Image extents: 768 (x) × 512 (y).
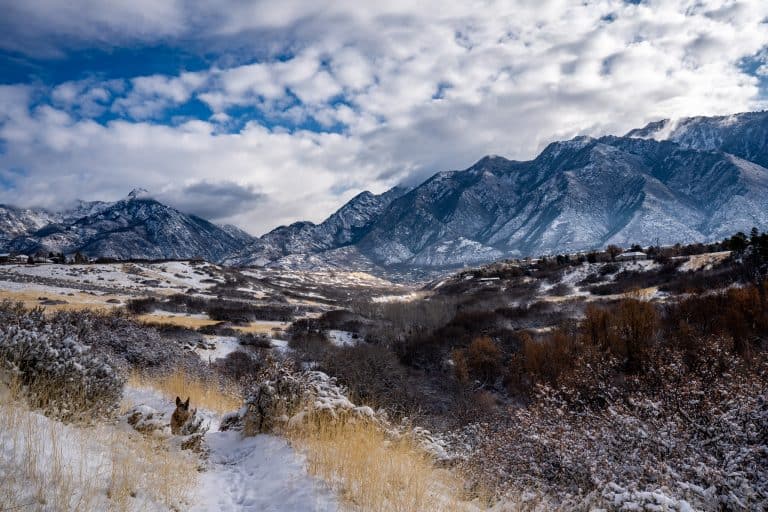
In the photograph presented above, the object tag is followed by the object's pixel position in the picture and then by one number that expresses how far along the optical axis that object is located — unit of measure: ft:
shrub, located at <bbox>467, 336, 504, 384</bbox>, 111.65
